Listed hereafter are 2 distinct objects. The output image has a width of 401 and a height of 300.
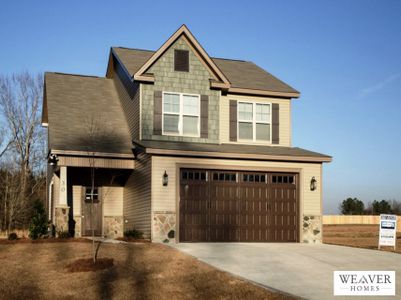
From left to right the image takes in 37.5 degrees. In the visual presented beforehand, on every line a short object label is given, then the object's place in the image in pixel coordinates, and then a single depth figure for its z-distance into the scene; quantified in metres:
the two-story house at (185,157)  20.86
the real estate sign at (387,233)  21.84
